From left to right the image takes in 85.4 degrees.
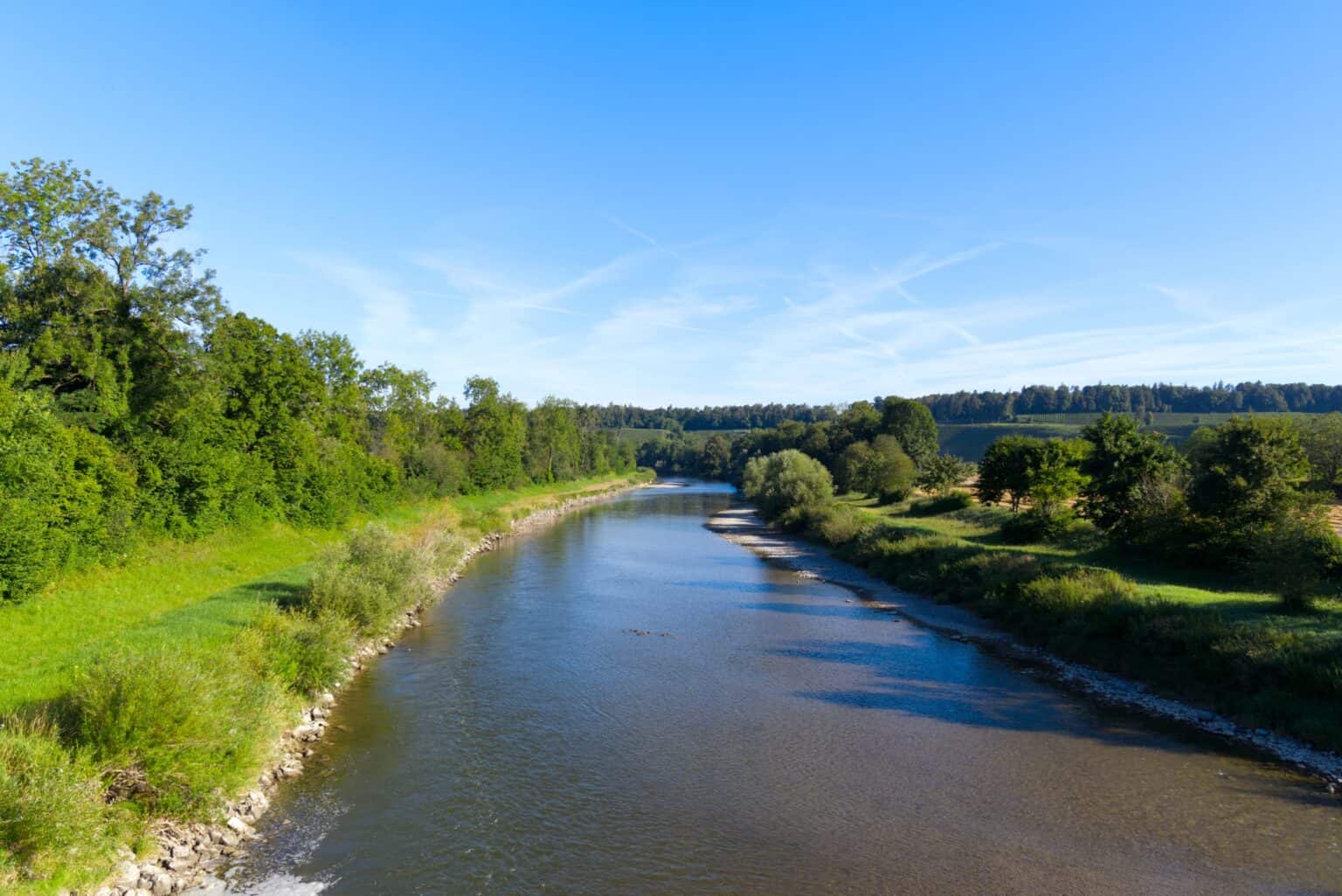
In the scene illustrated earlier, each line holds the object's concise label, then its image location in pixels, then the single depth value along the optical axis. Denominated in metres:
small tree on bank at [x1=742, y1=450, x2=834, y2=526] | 59.78
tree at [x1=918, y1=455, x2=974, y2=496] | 63.34
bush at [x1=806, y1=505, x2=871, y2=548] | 47.59
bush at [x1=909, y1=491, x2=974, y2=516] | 53.09
